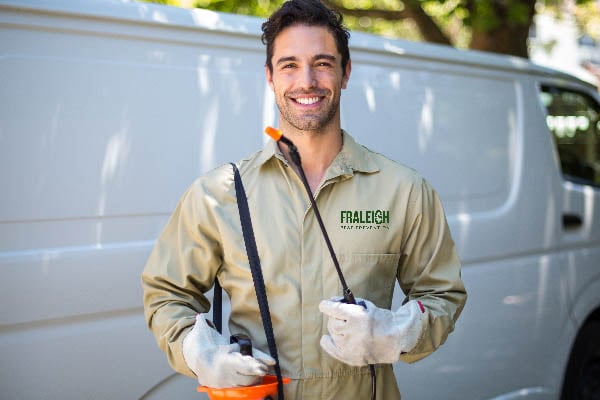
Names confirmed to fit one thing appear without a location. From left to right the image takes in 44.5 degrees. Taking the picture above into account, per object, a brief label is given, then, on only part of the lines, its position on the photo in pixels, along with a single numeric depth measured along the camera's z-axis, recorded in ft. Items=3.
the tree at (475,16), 21.88
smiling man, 6.75
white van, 7.68
